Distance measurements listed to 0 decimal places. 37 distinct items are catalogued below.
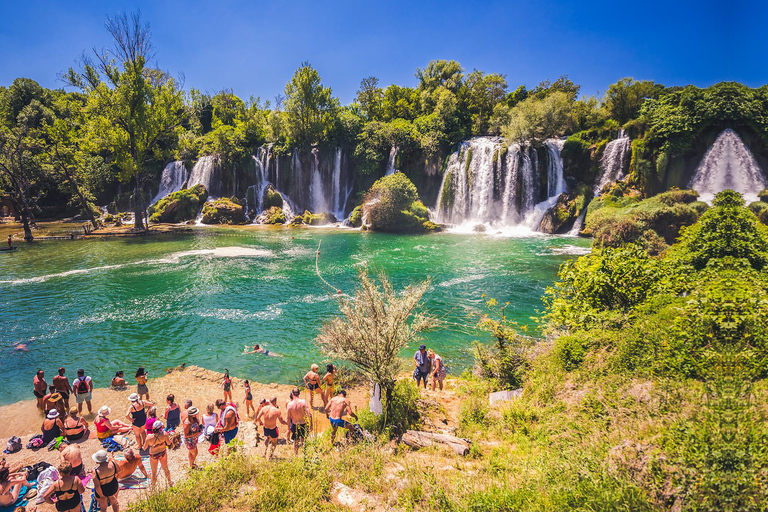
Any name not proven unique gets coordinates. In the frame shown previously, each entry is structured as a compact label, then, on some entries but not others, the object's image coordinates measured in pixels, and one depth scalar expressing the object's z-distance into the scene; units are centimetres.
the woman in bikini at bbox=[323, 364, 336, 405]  1089
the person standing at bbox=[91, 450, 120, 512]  629
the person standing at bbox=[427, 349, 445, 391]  1104
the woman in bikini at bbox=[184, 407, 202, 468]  798
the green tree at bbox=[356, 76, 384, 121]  6750
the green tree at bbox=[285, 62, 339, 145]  5409
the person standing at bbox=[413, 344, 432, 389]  1102
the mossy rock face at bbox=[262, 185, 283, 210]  5169
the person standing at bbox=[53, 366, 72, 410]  1033
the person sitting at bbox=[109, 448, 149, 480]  730
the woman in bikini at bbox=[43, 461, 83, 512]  601
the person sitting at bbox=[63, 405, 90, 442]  898
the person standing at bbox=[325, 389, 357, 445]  820
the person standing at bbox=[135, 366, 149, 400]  1074
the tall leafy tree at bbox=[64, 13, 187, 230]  3684
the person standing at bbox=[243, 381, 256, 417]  1035
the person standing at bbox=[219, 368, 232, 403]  1066
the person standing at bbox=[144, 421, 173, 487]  746
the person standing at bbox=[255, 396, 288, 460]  835
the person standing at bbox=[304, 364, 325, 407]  1054
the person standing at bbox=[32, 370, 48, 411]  1034
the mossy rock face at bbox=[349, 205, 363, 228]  4647
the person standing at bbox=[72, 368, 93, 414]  1048
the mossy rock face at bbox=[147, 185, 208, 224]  4856
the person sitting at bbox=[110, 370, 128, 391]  1158
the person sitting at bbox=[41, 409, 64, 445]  901
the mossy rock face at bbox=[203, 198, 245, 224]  4866
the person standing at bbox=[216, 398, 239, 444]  845
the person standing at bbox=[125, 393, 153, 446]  901
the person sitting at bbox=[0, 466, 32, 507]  661
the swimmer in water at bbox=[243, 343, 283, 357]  1389
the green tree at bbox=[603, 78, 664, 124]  3619
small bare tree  801
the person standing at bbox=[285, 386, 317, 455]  848
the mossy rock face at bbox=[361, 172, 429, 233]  4131
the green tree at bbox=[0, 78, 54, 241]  3547
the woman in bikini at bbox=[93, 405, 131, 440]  901
